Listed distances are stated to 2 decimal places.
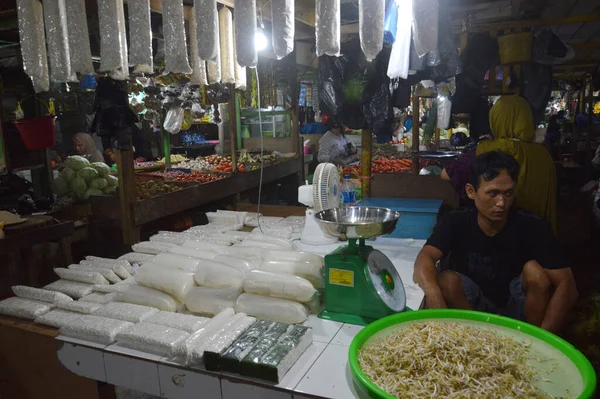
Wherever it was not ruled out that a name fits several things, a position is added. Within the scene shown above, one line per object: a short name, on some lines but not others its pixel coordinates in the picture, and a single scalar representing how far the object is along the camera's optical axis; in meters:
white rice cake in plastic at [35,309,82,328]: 2.22
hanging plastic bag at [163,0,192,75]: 2.51
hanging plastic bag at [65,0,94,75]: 2.54
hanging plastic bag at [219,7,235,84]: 3.17
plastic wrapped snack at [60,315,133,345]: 1.99
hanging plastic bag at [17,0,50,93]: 2.62
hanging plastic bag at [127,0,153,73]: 2.47
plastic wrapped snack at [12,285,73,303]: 2.42
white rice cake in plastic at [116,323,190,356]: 1.83
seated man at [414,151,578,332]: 2.43
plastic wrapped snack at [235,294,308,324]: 2.05
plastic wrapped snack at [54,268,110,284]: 2.63
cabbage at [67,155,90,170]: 5.53
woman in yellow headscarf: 3.47
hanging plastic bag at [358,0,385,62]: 2.12
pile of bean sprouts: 1.39
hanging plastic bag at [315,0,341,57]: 2.20
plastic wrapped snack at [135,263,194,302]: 2.24
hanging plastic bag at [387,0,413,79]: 2.76
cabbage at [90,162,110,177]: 5.66
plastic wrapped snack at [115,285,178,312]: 2.23
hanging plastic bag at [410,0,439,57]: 2.19
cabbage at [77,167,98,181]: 5.43
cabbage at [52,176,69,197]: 5.31
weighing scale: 1.92
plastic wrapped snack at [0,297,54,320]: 2.34
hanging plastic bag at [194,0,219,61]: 2.46
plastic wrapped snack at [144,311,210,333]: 1.96
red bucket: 4.61
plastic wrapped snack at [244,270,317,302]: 2.08
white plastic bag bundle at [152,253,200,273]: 2.38
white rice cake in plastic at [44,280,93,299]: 2.53
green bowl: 1.34
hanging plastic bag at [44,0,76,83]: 2.55
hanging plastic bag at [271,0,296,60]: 2.28
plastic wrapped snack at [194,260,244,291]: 2.20
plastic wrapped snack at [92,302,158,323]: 2.11
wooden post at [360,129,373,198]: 4.16
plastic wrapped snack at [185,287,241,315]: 2.16
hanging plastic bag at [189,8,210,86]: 3.14
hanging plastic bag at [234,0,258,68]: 2.41
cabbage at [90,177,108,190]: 5.44
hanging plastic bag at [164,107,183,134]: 6.94
